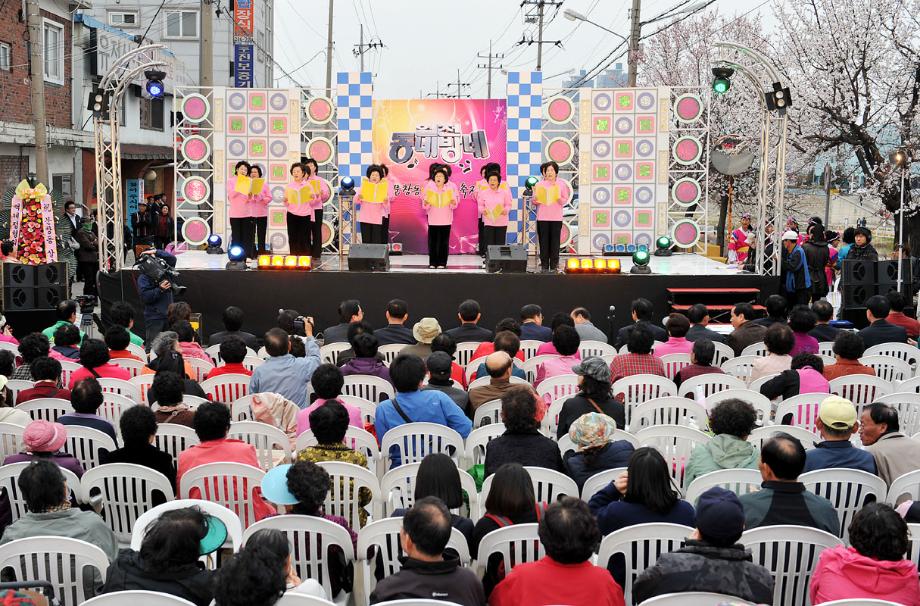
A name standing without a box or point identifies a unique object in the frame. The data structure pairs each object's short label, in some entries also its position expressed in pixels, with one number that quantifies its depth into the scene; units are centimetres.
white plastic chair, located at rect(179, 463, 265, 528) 427
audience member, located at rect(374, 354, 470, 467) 518
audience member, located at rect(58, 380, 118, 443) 499
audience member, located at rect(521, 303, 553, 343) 781
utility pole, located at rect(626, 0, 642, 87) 2036
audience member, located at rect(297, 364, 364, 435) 512
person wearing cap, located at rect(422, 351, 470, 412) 558
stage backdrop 1361
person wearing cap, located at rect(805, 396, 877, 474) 439
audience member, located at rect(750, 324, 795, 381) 650
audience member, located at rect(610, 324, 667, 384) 645
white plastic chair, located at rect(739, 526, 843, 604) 354
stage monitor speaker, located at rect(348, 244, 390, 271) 1134
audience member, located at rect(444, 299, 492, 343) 771
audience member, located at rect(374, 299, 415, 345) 762
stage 1108
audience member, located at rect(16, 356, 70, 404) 571
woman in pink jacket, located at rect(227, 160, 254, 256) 1241
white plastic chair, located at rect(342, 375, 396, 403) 614
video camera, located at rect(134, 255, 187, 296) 945
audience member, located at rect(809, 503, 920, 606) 320
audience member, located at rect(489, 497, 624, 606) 310
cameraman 947
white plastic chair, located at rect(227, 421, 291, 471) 504
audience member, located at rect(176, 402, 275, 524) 446
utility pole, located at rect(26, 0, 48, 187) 1470
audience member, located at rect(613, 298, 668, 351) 777
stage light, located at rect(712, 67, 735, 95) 1111
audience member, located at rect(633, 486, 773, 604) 312
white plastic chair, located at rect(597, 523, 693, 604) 348
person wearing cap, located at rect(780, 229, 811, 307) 1121
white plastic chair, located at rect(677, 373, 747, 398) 609
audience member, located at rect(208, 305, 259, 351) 729
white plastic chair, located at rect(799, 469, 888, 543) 418
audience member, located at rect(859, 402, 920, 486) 446
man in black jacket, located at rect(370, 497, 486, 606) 307
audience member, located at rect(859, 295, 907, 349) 761
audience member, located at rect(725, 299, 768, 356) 771
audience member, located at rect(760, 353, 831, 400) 586
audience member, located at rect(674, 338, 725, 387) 625
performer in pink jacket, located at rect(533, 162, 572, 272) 1211
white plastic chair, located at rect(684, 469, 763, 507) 413
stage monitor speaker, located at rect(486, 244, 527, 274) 1127
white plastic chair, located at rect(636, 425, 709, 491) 482
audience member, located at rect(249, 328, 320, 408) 614
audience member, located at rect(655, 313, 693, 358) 709
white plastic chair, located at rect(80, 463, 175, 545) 425
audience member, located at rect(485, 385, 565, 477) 439
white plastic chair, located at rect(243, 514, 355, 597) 359
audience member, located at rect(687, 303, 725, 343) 760
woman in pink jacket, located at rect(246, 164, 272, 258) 1243
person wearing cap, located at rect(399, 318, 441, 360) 670
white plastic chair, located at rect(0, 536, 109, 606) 335
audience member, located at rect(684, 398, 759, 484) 445
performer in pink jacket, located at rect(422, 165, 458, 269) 1207
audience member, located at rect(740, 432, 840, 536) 377
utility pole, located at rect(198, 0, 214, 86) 1666
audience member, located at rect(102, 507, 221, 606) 312
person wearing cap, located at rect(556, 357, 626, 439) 511
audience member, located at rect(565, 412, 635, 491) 433
